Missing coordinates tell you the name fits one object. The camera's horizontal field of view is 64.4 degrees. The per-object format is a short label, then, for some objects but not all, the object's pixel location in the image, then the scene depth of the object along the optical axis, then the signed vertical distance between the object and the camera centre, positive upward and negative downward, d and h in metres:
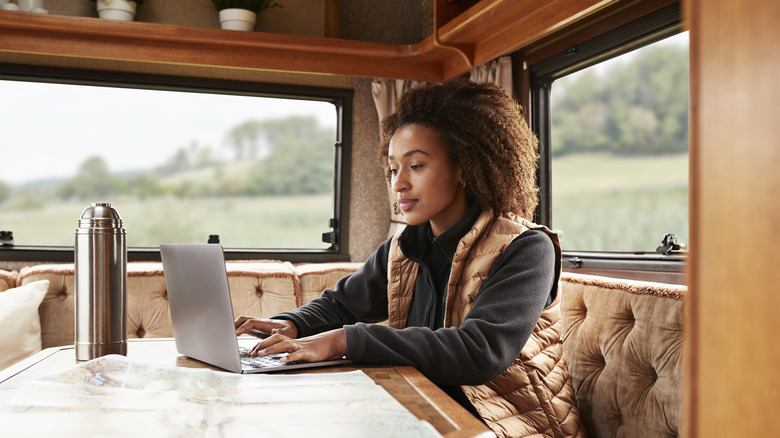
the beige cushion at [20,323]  2.00 -0.32
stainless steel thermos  1.09 -0.10
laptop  1.01 -0.15
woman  1.13 -0.13
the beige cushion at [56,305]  2.19 -0.29
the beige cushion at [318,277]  2.47 -0.22
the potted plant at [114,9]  2.45 +0.86
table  0.74 -0.25
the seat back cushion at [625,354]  1.35 -0.32
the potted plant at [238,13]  2.57 +0.88
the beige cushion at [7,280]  2.27 -0.20
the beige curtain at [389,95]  2.89 +0.60
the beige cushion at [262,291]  2.35 -0.26
